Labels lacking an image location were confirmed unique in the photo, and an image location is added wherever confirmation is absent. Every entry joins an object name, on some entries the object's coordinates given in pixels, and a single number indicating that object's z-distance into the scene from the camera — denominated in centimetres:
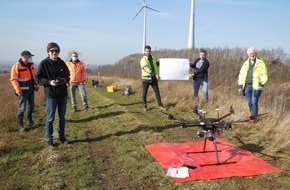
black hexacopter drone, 537
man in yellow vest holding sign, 1041
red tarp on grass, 520
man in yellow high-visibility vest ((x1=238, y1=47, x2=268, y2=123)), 810
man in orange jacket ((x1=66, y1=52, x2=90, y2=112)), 1112
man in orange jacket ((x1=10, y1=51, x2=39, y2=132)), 823
